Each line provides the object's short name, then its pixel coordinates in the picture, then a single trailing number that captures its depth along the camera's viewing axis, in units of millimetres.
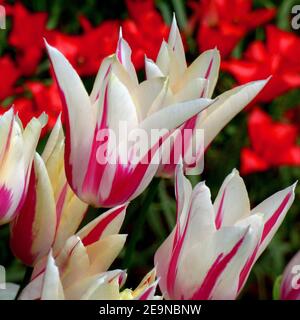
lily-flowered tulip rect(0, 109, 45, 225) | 594
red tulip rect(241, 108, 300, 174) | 1280
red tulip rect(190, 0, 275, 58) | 1269
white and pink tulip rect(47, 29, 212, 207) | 607
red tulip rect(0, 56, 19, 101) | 1129
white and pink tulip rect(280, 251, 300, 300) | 660
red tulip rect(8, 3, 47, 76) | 1272
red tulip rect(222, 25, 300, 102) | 1218
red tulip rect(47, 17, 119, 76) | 1221
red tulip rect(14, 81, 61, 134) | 1082
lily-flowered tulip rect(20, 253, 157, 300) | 576
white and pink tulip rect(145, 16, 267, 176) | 628
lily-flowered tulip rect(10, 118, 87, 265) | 616
